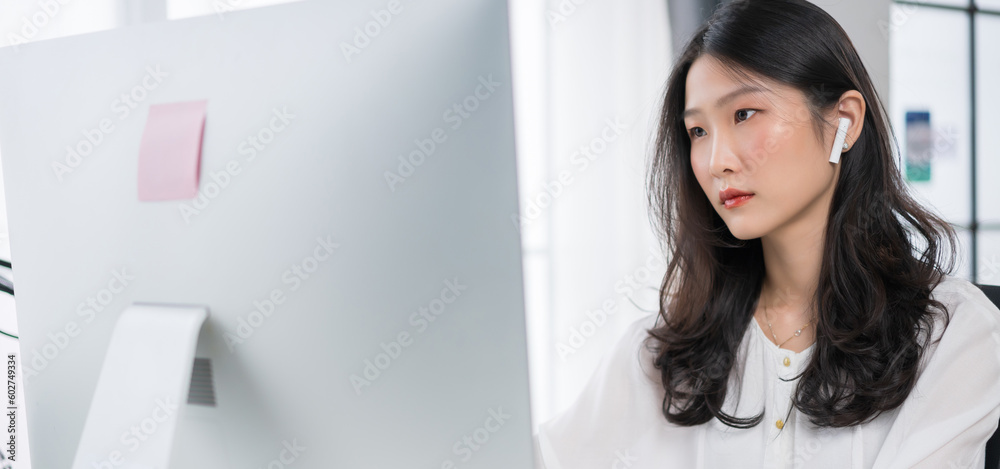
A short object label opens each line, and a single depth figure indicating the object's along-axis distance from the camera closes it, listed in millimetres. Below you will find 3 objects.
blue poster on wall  4432
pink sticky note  1950
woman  2146
